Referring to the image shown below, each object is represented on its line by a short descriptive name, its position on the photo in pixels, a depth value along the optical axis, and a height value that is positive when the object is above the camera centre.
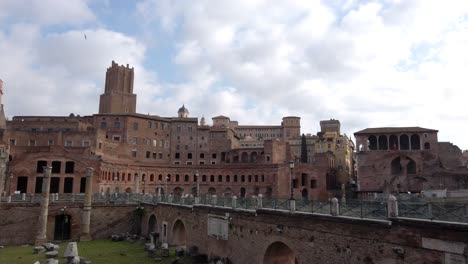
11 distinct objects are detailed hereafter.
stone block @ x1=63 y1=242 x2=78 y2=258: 24.61 -4.63
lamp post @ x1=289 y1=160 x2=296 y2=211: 17.32 -0.89
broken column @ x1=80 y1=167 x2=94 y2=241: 35.22 -2.79
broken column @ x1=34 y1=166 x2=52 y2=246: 32.34 -2.81
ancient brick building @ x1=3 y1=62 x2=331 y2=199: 52.44 +4.72
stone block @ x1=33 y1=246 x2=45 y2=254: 28.55 -5.29
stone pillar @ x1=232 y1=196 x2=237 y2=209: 22.22 -1.07
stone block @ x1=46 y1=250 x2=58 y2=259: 26.19 -5.15
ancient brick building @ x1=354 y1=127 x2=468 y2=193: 52.33 +4.03
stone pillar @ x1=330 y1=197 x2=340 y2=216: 14.88 -0.91
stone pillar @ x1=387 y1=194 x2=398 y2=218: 12.66 -0.70
